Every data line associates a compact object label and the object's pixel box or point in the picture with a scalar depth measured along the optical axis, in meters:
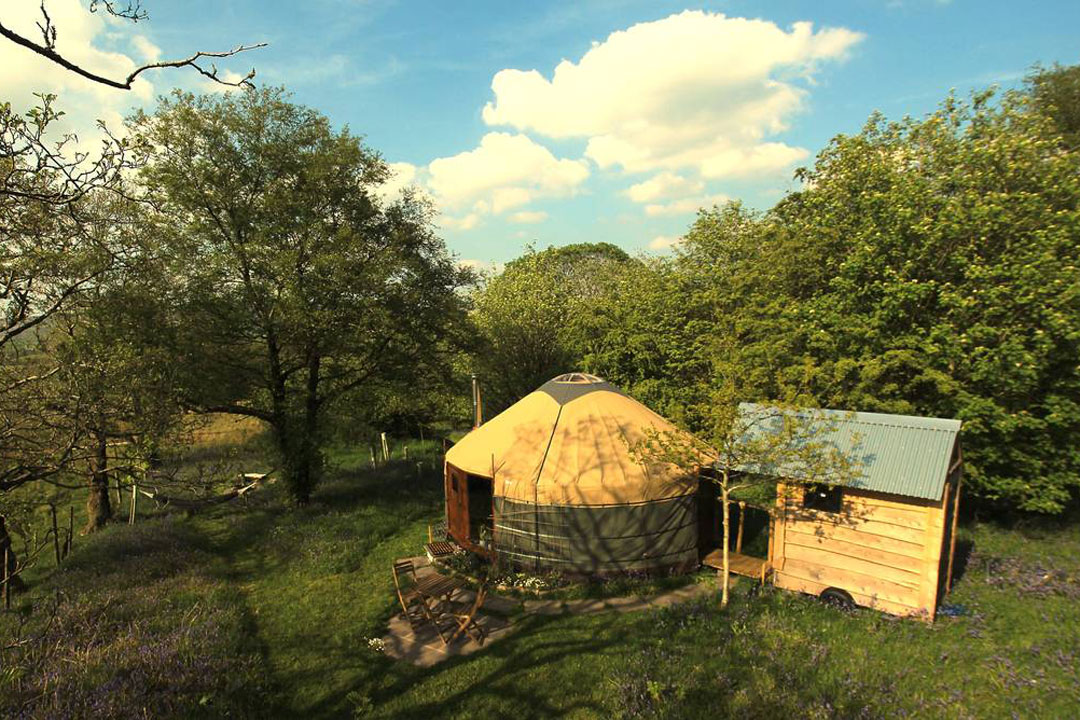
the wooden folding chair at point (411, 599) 9.77
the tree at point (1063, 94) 20.12
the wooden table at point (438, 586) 9.97
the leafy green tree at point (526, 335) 24.58
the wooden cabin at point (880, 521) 8.92
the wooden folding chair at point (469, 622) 9.26
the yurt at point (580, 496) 11.56
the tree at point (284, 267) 14.09
